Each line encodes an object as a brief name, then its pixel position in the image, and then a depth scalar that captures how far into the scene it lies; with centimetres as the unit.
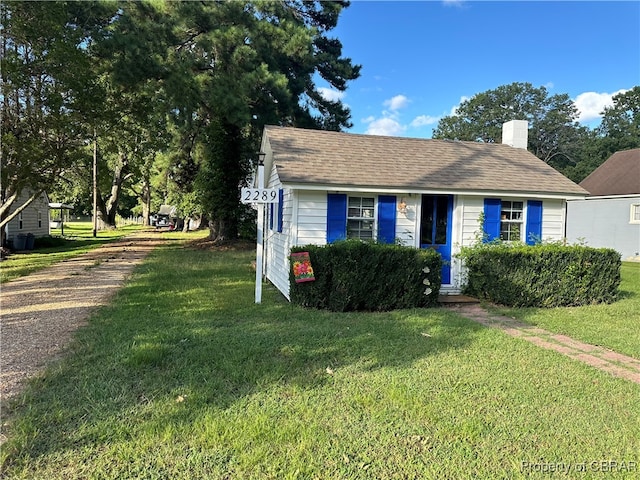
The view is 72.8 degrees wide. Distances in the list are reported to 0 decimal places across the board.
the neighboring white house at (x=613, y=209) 2036
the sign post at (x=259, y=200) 762
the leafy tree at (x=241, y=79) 1616
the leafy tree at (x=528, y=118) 5525
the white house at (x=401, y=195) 853
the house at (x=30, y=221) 1984
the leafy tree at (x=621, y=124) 4388
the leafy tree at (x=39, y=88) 1007
